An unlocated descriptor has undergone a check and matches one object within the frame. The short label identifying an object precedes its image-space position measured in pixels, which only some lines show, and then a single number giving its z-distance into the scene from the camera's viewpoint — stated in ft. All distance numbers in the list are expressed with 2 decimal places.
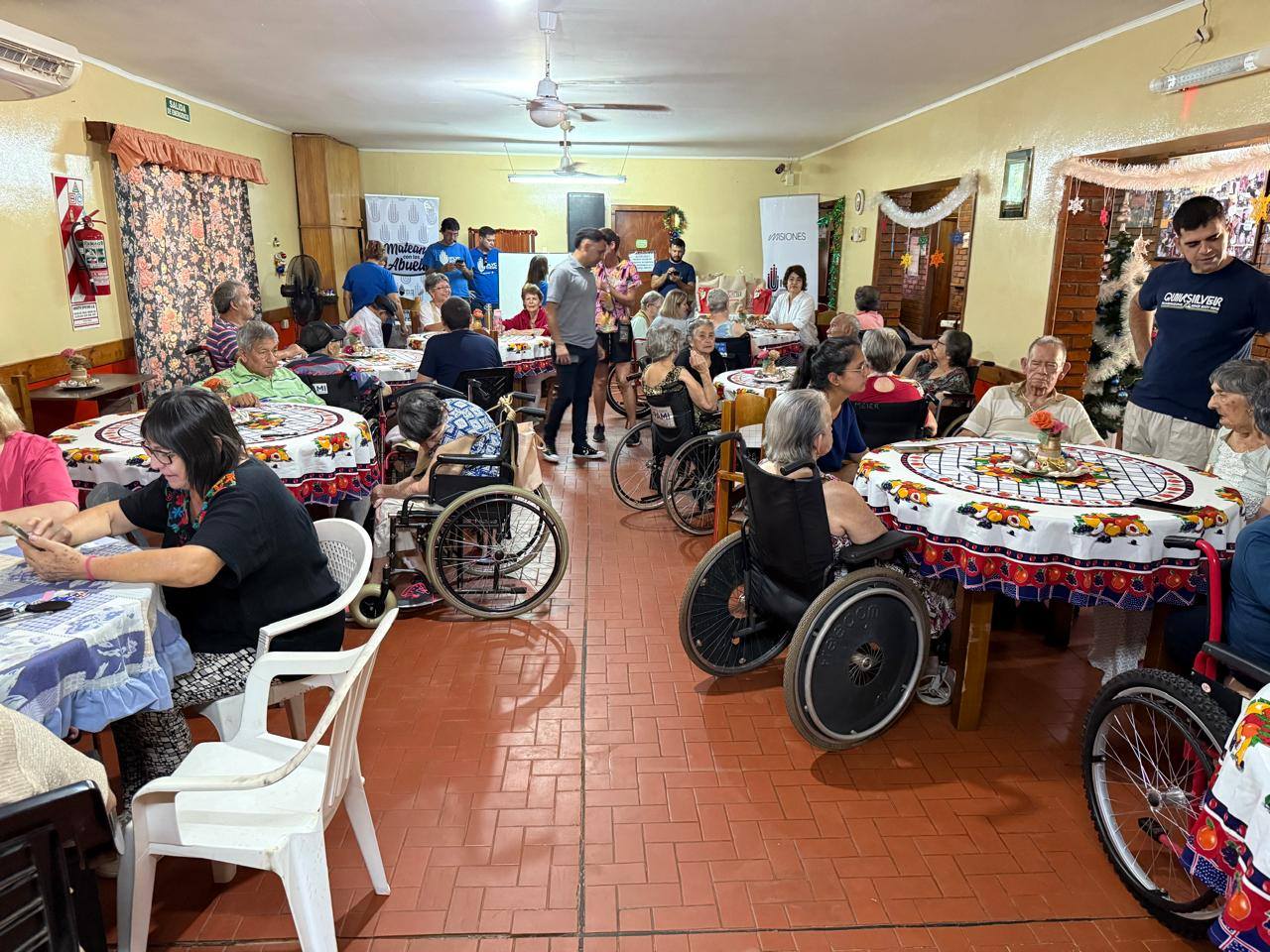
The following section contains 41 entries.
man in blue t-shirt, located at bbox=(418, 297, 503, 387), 16.38
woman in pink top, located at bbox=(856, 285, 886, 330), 22.24
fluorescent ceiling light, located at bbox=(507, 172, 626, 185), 27.78
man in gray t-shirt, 20.24
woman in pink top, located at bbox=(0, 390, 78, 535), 8.32
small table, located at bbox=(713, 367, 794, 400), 16.43
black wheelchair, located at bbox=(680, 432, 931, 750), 8.28
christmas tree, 18.62
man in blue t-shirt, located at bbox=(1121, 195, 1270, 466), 11.47
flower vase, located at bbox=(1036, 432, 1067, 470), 9.87
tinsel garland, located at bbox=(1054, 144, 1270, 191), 12.89
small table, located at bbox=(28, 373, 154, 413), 16.49
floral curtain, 21.81
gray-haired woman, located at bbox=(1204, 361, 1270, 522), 9.67
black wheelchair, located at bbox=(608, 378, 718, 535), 15.58
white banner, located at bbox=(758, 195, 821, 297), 35.04
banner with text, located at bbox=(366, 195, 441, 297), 38.11
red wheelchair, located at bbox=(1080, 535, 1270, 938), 6.22
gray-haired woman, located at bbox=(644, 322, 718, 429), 15.78
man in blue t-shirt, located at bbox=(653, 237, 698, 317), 29.91
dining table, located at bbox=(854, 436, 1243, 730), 8.31
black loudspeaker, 41.50
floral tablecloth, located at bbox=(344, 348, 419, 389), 18.88
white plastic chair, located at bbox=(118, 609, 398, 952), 5.55
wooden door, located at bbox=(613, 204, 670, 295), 41.60
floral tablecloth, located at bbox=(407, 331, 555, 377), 21.61
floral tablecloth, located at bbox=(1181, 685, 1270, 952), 4.54
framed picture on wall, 20.04
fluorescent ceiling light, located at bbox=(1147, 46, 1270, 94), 12.42
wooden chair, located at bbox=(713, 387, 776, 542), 13.44
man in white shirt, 12.27
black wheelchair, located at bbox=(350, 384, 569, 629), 11.81
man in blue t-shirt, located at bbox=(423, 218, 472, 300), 28.58
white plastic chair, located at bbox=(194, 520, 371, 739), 6.96
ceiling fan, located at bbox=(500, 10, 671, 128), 17.48
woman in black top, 6.66
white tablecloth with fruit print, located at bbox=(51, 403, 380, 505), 10.74
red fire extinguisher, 19.66
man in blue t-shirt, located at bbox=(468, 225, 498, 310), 31.89
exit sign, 23.99
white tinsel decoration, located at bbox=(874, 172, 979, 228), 22.84
